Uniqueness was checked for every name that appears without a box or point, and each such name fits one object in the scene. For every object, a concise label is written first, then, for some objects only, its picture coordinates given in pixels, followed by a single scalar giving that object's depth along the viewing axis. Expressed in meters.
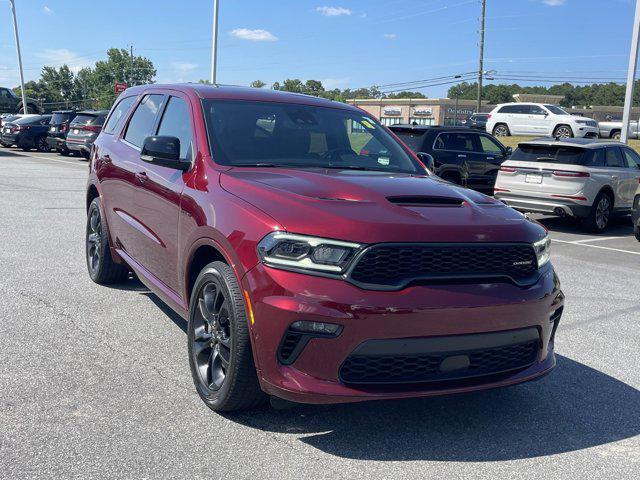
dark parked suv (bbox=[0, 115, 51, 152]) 29.78
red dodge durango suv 3.08
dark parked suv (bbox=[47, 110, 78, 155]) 27.98
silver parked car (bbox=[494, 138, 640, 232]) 12.06
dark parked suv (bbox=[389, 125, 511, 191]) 14.13
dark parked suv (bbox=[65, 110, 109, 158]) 24.30
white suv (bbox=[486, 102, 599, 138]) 29.27
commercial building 100.19
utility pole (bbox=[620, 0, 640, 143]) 17.16
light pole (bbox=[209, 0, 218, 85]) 25.02
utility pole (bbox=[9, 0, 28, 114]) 46.58
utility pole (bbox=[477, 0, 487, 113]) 56.41
